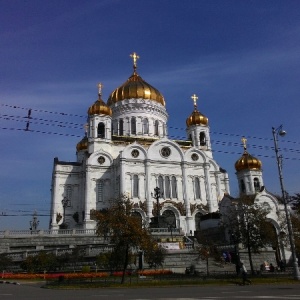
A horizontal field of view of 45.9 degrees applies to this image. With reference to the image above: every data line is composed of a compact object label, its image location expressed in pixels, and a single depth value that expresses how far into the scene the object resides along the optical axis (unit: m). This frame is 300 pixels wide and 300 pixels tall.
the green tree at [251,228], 29.44
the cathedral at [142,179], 48.19
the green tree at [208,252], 27.45
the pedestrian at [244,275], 18.27
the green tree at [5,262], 28.47
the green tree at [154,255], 23.70
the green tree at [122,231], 21.11
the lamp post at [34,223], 56.16
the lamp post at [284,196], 21.11
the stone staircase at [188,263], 28.69
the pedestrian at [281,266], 30.23
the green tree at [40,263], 26.83
